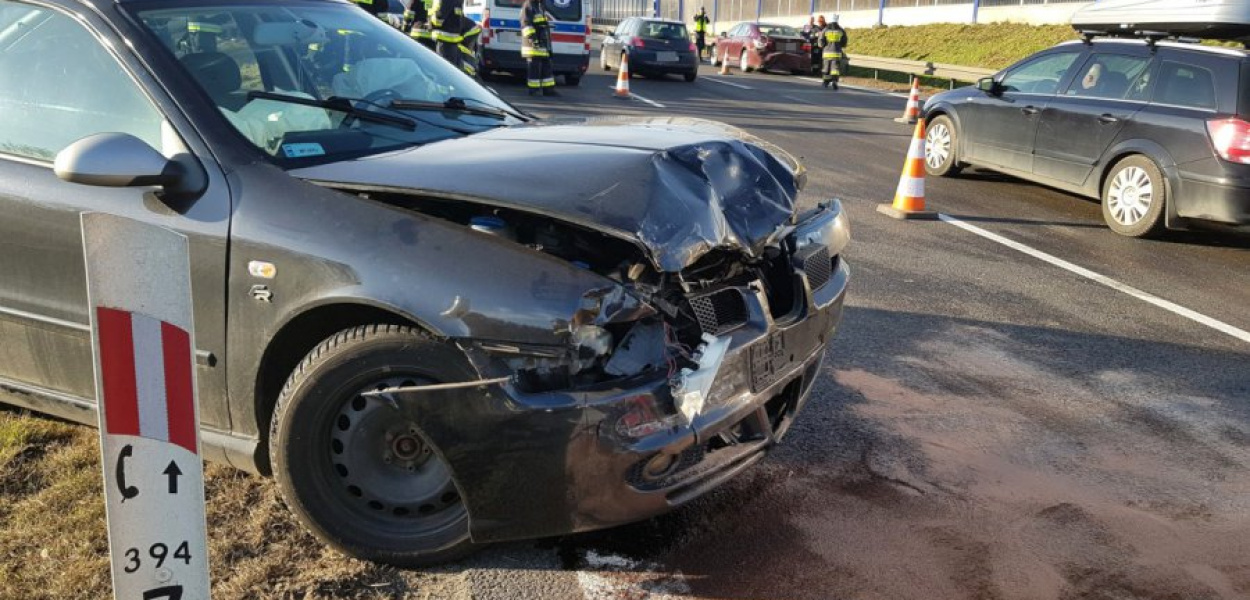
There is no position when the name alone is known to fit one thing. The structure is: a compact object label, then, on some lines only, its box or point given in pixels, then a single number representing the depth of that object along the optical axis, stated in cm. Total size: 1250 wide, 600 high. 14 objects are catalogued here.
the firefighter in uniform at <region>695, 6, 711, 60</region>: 3400
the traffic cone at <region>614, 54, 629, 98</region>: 1892
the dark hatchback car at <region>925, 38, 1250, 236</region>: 773
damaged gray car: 274
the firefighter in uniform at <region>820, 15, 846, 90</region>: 2273
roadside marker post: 182
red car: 2712
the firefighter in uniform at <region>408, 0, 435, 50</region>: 1489
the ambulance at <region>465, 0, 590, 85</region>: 1853
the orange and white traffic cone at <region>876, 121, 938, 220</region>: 869
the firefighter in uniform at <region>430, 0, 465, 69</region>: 1408
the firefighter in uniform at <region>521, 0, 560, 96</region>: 1611
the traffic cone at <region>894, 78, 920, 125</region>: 1628
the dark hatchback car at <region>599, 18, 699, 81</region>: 2280
